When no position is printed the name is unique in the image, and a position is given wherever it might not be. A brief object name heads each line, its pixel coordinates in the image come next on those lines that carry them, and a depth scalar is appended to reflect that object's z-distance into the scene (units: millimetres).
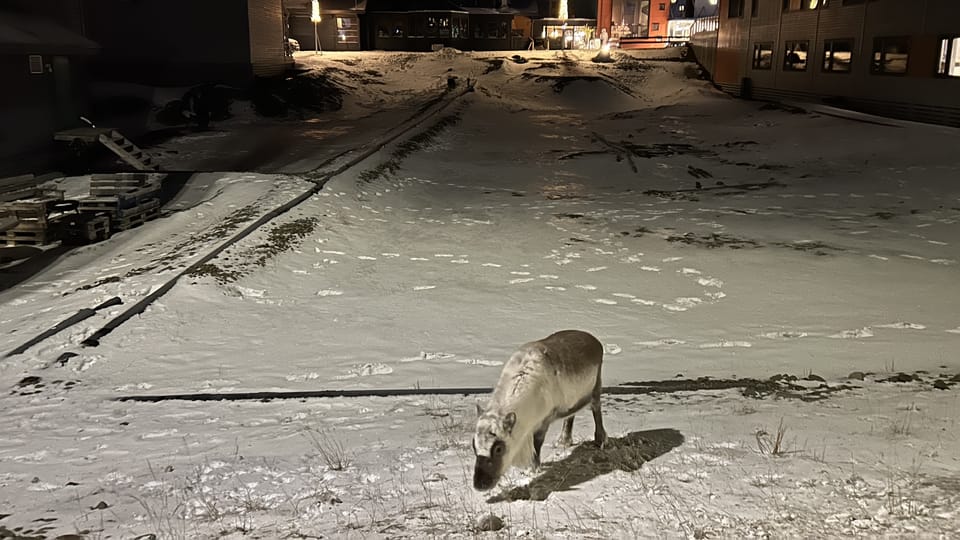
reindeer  4516
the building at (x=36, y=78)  20527
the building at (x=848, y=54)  26031
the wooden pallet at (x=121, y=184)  15828
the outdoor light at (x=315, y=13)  54062
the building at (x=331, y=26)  56375
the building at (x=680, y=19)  61969
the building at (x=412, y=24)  57875
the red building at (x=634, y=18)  64188
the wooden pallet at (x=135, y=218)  15211
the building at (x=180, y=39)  28422
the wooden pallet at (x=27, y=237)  14367
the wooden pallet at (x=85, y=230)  14383
